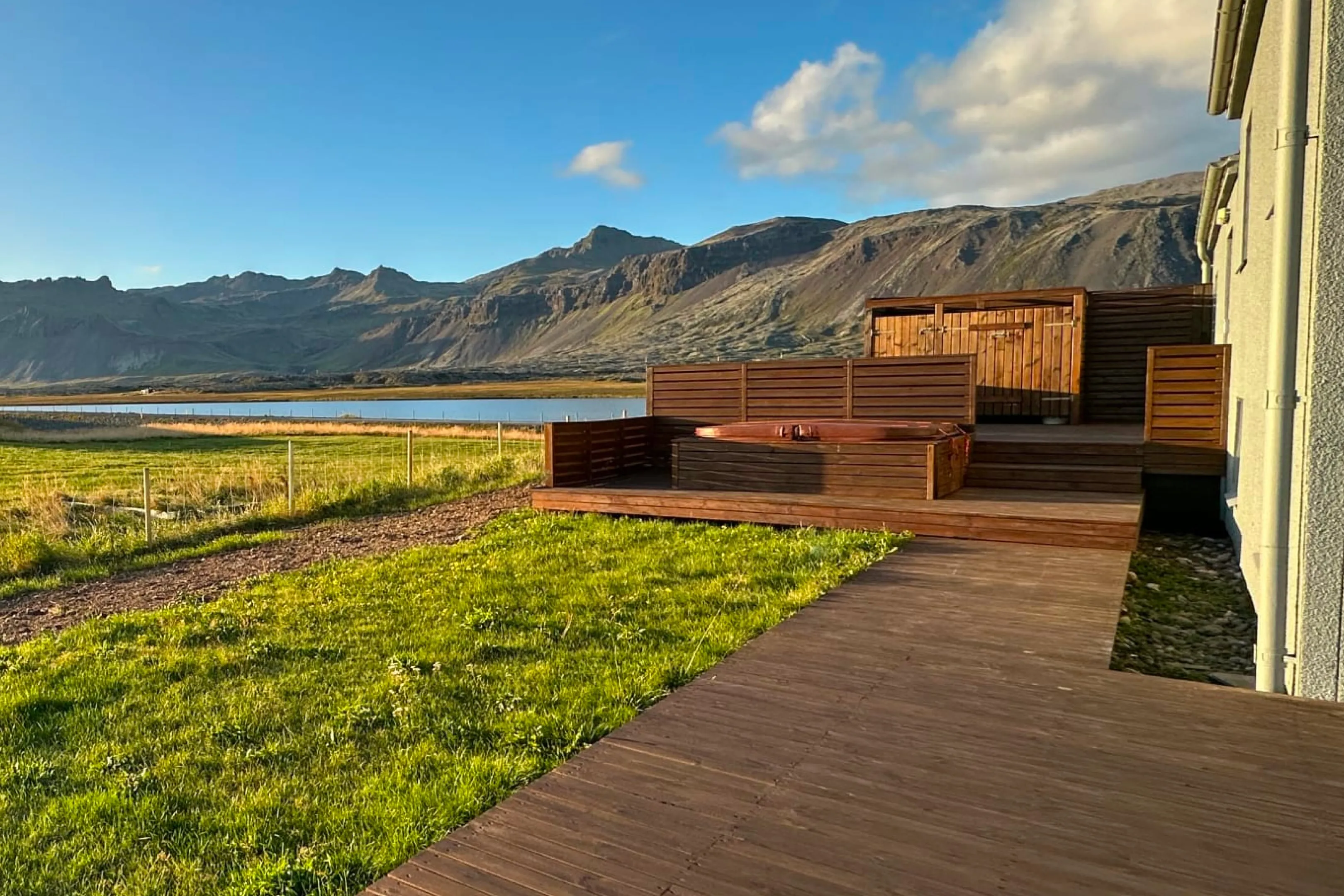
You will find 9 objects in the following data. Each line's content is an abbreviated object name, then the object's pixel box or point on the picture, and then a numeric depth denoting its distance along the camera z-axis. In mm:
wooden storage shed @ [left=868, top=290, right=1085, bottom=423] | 12812
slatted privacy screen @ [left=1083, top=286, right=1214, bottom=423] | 12609
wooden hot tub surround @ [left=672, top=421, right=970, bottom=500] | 8469
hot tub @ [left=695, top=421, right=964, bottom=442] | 9172
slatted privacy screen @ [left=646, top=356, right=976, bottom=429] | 9727
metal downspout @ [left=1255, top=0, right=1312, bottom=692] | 3623
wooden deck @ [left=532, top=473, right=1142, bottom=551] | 6992
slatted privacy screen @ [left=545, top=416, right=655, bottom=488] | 10172
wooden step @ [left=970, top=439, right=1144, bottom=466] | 8852
